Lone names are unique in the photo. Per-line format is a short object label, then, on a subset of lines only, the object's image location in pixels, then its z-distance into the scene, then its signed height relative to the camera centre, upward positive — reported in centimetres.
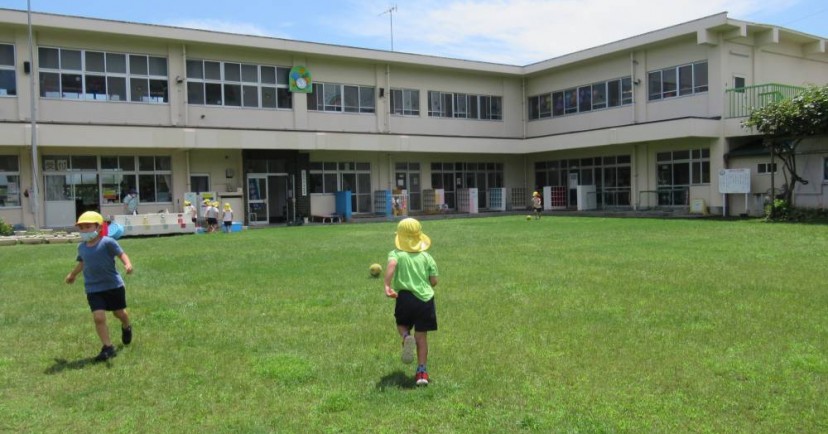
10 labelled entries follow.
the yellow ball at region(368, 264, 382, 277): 1152 -124
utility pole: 2330 +165
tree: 2158 +214
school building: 2525 +337
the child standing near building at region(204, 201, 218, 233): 2491 -55
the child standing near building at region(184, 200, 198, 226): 2452 -37
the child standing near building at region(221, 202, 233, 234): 2448 -59
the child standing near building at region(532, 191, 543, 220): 2742 -39
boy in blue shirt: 669 -66
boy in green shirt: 568 -76
